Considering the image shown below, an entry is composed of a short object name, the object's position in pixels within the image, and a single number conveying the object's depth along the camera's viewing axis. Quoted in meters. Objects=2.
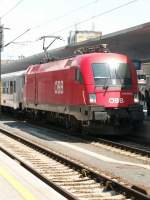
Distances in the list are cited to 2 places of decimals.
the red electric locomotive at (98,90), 20.38
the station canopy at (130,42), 26.06
